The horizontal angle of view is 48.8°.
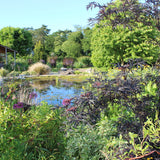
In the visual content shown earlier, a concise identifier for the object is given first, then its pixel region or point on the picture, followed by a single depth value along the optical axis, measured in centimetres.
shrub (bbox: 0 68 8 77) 1203
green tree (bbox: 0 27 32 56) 2745
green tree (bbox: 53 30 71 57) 2958
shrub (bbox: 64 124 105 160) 139
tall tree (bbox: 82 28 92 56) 2612
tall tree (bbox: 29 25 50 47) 4009
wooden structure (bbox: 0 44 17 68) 1783
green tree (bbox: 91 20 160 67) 910
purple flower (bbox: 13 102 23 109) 235
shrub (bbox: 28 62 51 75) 1507
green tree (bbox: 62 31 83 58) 2700
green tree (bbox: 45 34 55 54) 3198
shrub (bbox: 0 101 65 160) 147
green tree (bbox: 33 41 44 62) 2409
